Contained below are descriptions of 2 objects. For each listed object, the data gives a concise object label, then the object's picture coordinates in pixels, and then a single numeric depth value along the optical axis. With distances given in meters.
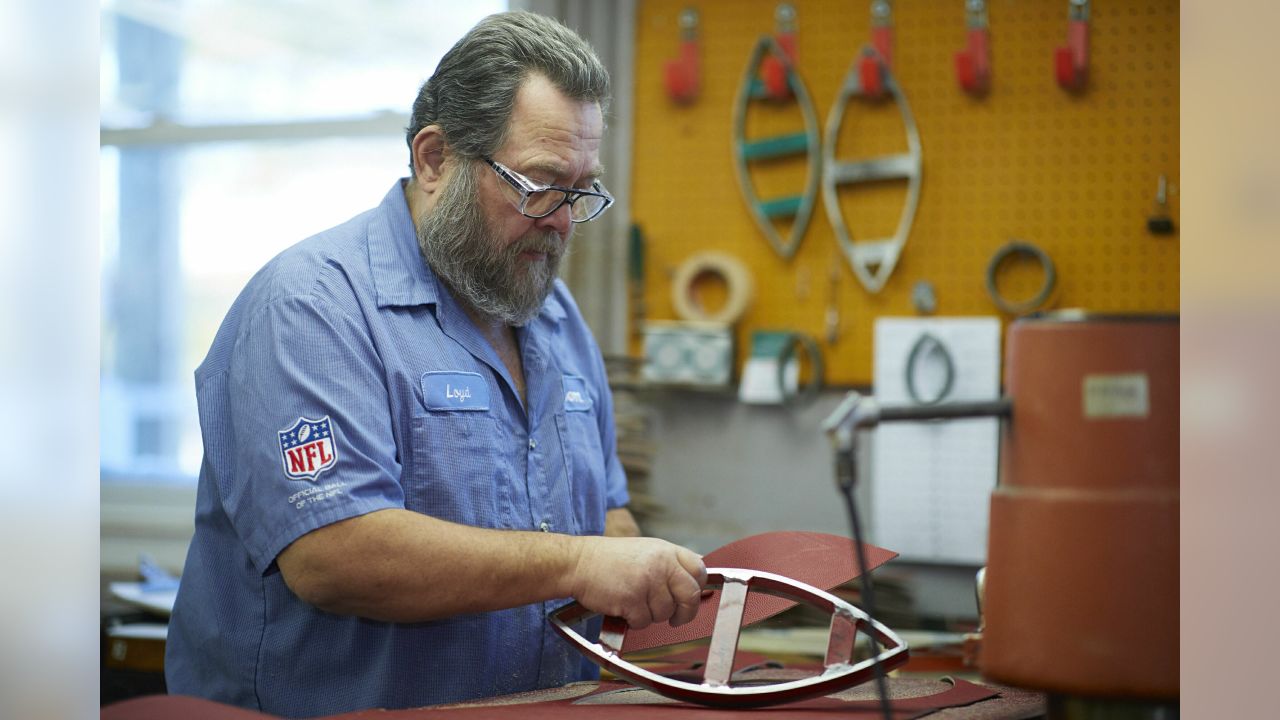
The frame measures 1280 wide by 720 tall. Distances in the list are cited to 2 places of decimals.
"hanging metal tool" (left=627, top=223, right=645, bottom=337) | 3.10
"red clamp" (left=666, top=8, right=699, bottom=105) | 3.03
